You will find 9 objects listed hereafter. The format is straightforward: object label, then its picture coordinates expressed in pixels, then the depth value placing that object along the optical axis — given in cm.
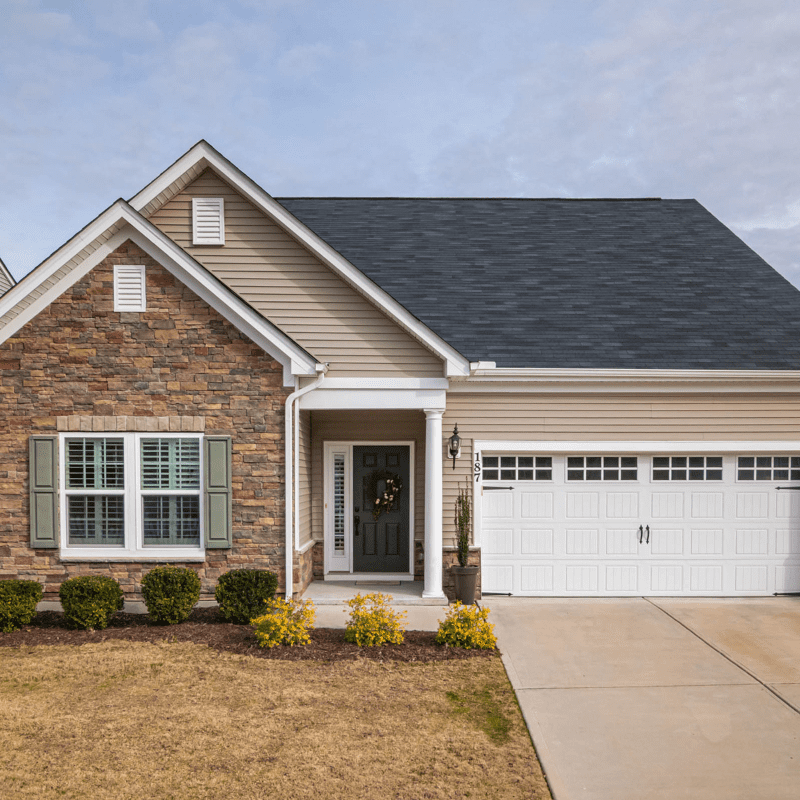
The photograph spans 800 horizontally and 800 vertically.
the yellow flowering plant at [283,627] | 795
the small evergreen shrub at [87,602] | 864
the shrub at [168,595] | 880
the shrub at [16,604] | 857
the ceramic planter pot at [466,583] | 1010
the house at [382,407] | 944
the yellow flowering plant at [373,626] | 802
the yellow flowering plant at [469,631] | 796
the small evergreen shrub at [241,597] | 884
